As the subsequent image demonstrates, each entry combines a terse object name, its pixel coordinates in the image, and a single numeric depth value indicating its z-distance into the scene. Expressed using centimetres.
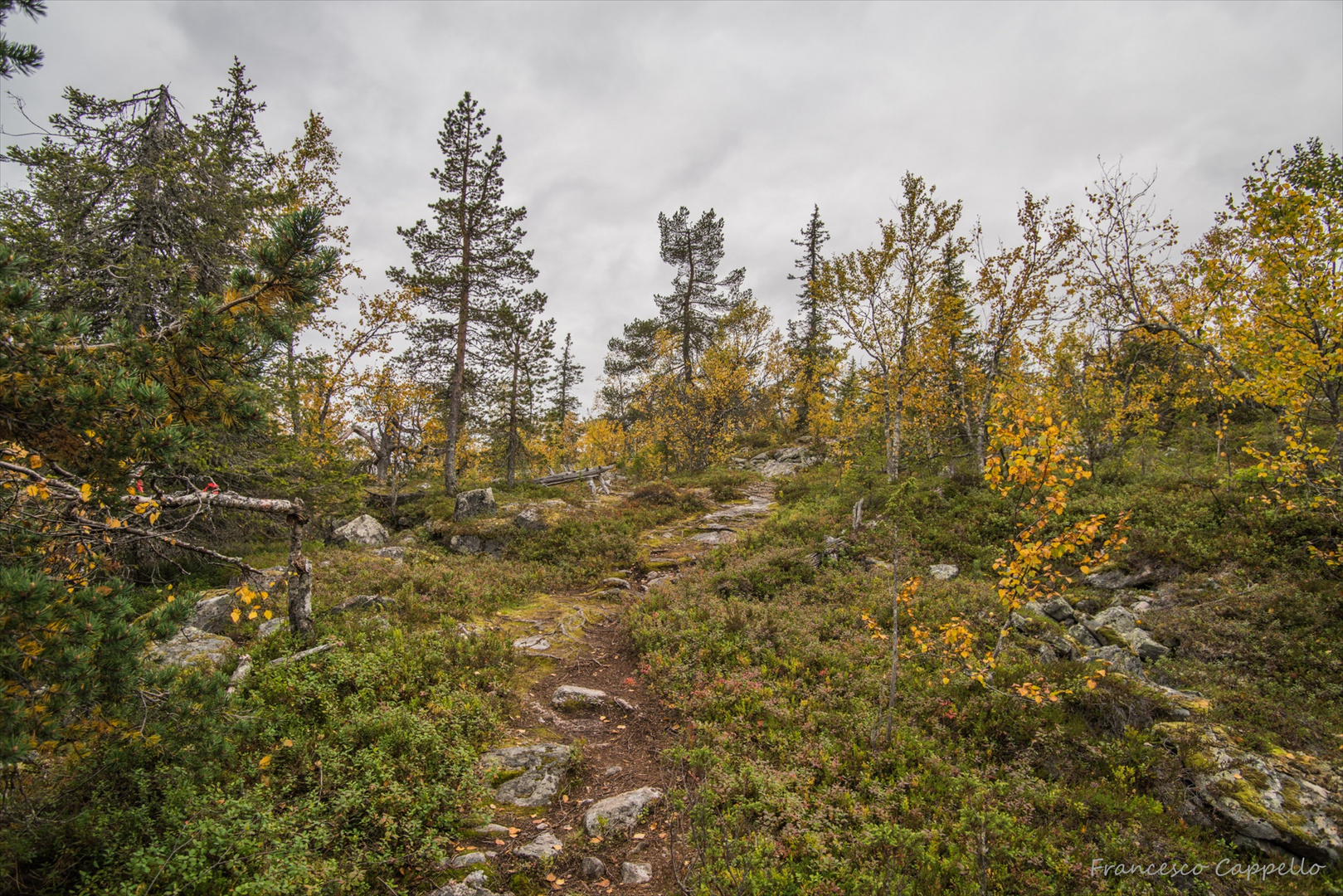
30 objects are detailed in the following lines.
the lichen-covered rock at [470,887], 397
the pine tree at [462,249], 1964
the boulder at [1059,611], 883
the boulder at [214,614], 799
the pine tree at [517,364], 2267
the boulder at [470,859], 431
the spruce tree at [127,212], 841
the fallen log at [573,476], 2459
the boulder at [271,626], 754
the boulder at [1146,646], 741
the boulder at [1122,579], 932
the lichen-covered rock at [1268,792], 416
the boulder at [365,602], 910
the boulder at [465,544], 1532
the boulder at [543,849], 458
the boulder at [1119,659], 686
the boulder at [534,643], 919
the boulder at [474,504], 1689
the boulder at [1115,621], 812
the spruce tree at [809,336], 3162
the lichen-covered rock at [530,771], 543
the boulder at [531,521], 1613
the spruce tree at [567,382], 3922
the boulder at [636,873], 436
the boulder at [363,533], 1506
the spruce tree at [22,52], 334
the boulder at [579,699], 743
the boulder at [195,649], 655
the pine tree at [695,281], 3070
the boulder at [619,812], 495
